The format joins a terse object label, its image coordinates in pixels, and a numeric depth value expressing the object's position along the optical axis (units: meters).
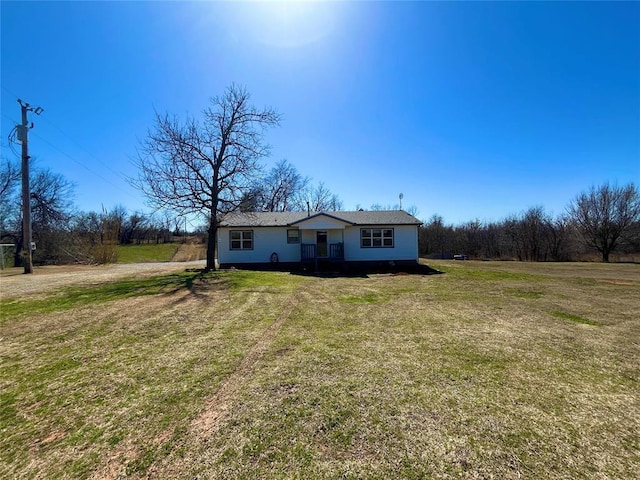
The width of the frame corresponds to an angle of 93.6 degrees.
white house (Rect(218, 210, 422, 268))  17.88
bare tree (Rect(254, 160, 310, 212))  36.00
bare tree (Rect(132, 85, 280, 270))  14.48
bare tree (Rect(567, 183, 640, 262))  26.27
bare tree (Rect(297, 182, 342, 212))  41.22
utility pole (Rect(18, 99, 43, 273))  14.30
